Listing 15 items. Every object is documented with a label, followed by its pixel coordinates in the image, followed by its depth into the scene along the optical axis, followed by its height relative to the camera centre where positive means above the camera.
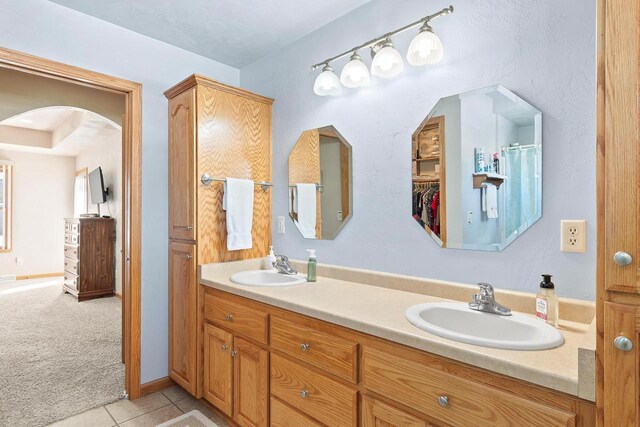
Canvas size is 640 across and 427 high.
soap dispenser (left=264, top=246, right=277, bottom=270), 2.27 -0.31
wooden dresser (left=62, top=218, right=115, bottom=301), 4.86 -0.64
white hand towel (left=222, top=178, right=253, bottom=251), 2.19 +0.02
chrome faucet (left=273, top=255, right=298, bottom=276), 2.17 -0.33
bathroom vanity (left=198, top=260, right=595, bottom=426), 0.89 -0.49
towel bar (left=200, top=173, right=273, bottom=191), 2.13 +0.21
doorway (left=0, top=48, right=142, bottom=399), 2.27 -0.11
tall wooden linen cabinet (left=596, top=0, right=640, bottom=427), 0.74 +0.00
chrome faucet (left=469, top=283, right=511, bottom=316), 1.30 -0.34
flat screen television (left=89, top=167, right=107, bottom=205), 5.24 +0.39
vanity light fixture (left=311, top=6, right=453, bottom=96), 1.57 +0.77
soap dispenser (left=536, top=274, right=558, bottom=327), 1.19 -0.31
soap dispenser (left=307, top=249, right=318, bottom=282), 1.99 -0.32
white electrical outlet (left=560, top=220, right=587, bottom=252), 1.24 -0.08
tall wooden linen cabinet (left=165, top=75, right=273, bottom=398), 2.13 +0.19
